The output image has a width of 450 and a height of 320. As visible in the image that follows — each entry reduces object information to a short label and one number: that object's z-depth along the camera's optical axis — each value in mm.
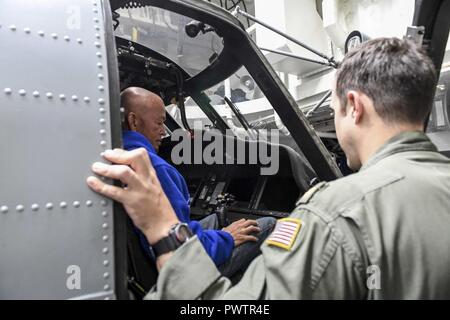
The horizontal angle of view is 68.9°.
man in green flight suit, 678
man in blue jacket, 1157
